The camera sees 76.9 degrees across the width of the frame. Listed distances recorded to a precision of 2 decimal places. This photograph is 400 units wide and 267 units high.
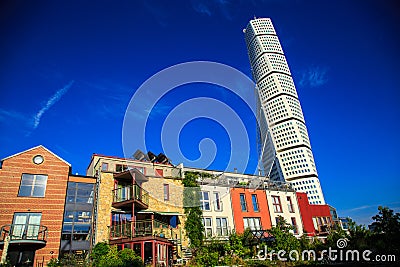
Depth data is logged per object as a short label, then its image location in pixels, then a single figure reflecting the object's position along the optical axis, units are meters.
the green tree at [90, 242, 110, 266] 15.86
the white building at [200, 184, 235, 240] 22.78
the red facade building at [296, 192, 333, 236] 28.30
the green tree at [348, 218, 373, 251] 12.84
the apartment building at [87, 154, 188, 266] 17.11
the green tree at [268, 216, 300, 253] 17.50
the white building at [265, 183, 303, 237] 26.66
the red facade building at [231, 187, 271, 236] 24.34
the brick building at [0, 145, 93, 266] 15.54
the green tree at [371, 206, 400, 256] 10.96
